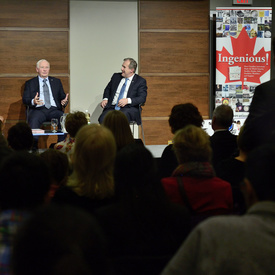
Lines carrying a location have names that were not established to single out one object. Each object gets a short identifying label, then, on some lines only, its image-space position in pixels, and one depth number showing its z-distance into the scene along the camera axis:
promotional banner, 13.61
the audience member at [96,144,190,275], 2.74
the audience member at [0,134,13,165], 4.29
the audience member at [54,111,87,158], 6.42
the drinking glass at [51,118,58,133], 10.76
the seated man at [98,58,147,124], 11.78
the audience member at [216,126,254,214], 4.57
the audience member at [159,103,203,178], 6.06
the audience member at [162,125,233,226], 3.68
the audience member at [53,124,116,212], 3.33
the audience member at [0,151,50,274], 2.21
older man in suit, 11.70
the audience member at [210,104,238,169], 6.08
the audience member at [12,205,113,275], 1.28
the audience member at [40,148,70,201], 4.28
